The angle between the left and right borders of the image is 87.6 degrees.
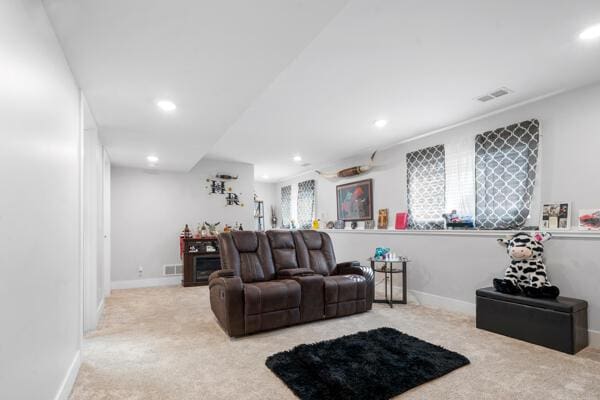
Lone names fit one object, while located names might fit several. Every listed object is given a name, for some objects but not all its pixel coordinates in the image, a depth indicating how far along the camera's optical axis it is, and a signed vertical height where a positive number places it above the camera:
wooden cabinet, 5.71 -0.98
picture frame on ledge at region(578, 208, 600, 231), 2.90 -0.15
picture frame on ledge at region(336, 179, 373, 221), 5.59 +0.10
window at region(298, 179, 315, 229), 7.20 +0.06
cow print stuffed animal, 3.01 -0.63
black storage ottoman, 2.66 -1.06
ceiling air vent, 3.15 +1.14
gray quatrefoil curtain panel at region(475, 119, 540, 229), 3.42 +0.36
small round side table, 4.23 -0.92
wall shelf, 2.90 -0.35
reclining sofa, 3.11 -0.87
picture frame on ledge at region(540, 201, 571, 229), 3.09 -0.11
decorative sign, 6.54 +0.38
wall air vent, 6.00 -1.20
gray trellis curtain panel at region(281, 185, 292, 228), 8.20 +0.00
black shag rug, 2.07 -1.22
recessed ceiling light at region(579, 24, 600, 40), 2.16 +1.21
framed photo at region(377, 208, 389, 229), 5.23 -0.23
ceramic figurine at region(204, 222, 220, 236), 6.26 -0.45
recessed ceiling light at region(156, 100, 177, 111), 2.86 +0.95
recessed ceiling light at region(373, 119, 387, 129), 4.04 +1.09
